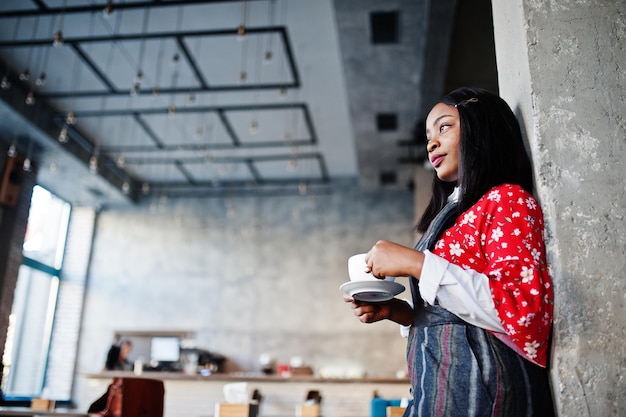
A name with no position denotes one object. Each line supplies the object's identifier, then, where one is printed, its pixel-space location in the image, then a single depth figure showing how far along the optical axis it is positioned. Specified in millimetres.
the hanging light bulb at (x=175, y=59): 6550
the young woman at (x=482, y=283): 1065
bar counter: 5727
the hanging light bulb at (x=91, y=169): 9094
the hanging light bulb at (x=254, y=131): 8356
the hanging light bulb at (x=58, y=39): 5137
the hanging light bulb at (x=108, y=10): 4836
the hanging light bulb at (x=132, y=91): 7560
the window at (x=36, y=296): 9695
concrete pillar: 1106
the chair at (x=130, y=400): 3156
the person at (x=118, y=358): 7609
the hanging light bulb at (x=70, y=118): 7012
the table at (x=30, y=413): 3236
